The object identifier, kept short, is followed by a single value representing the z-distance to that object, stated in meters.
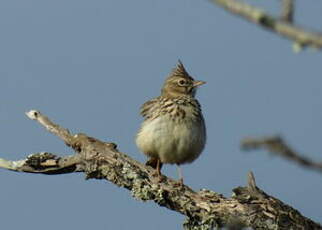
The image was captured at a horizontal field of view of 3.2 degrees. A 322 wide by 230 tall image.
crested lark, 5.56
